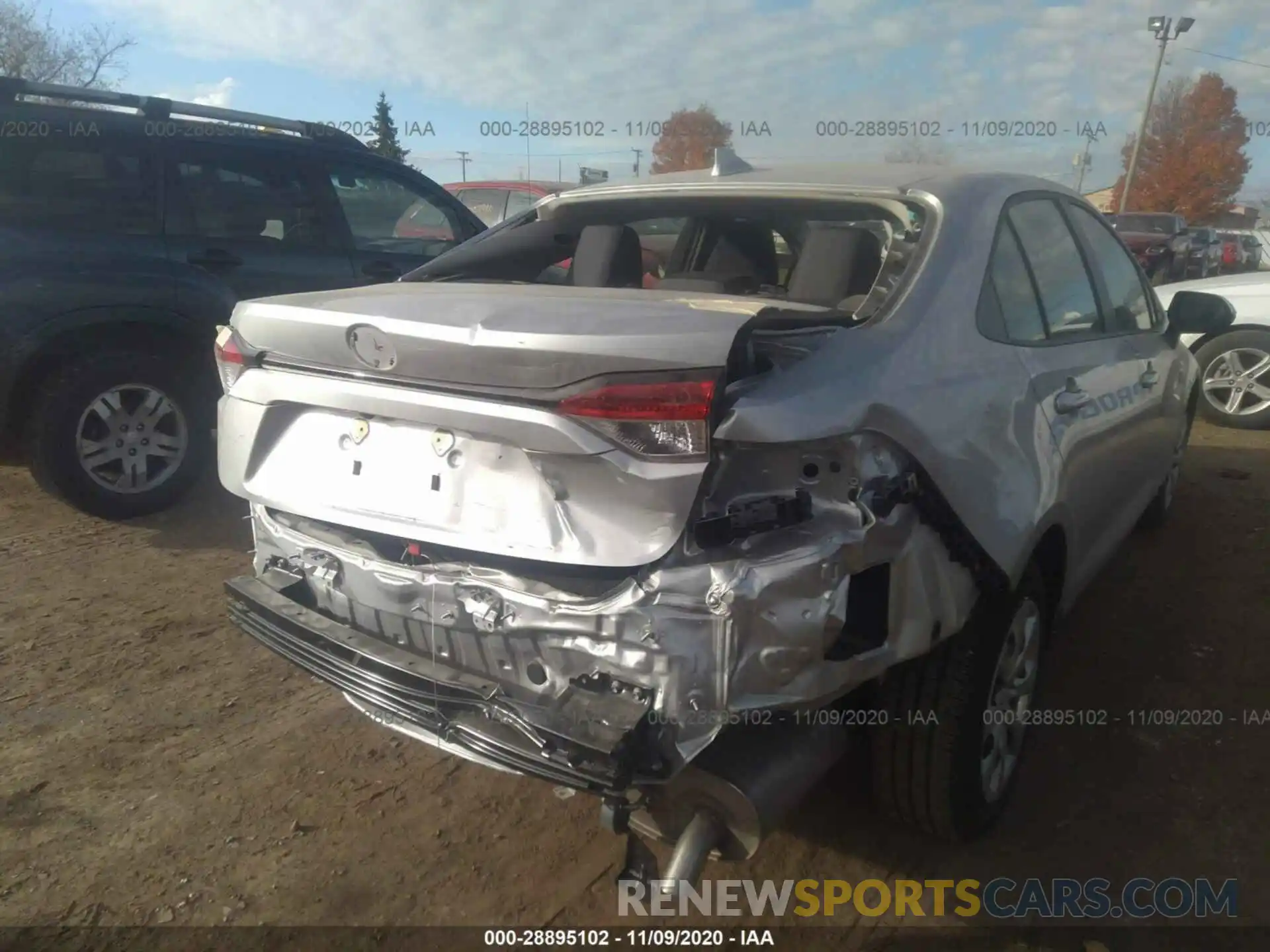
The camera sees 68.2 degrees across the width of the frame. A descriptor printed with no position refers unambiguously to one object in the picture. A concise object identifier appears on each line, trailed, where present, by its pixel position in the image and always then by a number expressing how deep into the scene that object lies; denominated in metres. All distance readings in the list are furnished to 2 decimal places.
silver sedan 1.76
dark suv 4.40
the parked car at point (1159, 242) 17.23
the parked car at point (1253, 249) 27.61
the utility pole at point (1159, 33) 30.52
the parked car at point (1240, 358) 7.03
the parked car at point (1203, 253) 20.89
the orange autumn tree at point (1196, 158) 37.06
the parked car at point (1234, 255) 25.08
